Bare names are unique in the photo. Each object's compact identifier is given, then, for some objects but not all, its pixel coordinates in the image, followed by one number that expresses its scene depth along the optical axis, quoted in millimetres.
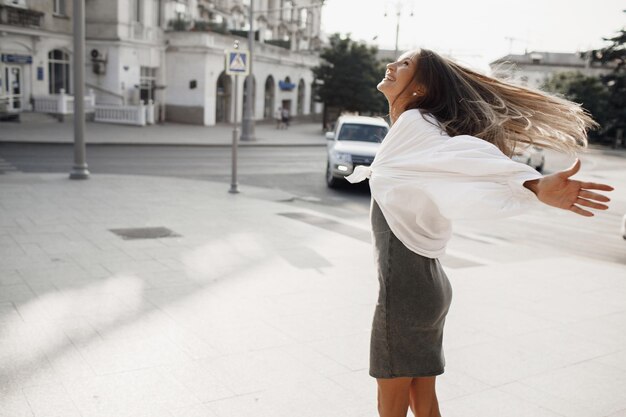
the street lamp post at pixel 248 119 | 31411
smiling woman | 2404
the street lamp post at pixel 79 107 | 14031
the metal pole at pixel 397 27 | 44531
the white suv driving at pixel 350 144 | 16594
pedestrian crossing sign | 14534
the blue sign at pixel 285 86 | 55781
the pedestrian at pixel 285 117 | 46381
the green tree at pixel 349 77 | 45188
